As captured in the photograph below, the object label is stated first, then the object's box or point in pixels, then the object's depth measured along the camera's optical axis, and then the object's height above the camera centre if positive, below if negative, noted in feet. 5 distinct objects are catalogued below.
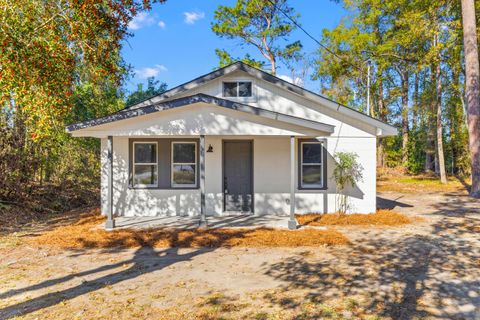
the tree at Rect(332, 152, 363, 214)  30.91 -0.68
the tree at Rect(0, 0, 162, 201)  20.29 +8.63
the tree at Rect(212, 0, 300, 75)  83.41 +39.69
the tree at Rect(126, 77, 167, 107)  70.33 +19.89
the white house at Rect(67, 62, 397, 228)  31.76 +0.24
